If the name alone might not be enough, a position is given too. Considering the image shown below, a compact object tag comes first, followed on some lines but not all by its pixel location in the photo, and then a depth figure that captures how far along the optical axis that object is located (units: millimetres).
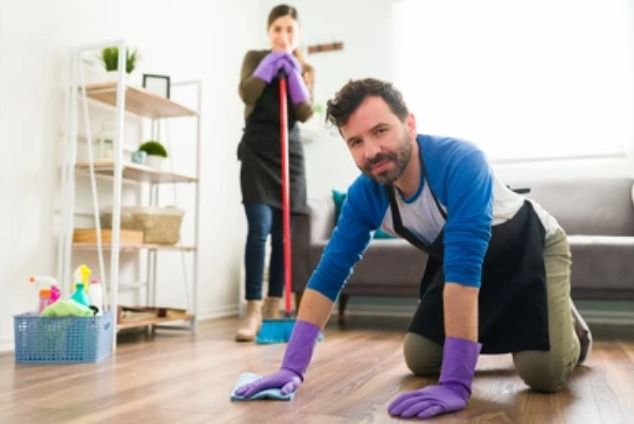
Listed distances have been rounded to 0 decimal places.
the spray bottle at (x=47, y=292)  1891
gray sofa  2318
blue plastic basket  1771
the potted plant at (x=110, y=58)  2244
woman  2363
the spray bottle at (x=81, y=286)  1919
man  1138
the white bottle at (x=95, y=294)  2021
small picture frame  2439
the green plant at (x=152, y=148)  2400
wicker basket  2295
